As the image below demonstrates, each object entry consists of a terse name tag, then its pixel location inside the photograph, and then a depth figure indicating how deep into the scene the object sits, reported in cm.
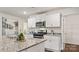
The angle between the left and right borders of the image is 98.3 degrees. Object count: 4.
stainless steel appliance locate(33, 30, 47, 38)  211
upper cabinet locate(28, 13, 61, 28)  205
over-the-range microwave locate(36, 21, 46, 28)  213
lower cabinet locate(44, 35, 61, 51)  225
